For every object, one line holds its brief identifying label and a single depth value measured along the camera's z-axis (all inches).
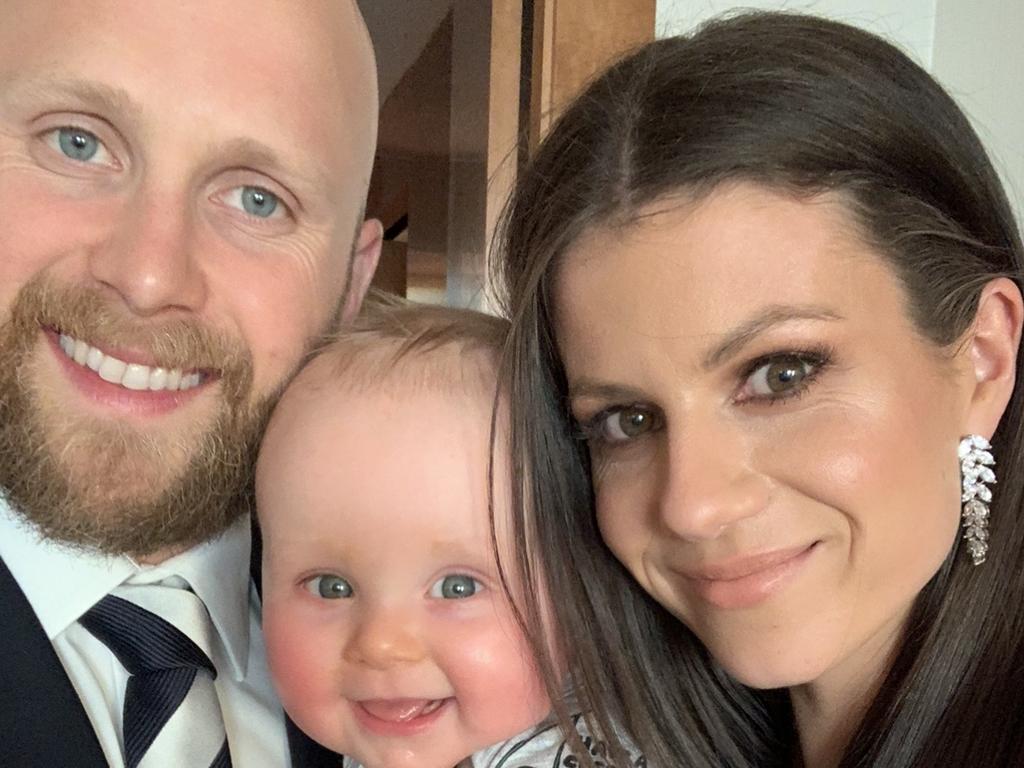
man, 12.7
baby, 11.9
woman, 10.7
